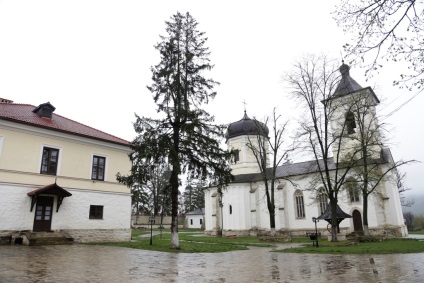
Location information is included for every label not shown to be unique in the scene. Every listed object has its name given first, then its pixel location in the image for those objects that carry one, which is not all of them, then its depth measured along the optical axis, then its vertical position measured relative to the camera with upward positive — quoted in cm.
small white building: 7275 +108
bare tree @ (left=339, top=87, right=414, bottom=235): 2550 +622
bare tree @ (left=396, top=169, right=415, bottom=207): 4111 +377
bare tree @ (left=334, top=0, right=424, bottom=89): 602 +384
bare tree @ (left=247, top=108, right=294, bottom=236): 3025 +648
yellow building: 1806 +311
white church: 2953 +197
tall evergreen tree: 1688 +552
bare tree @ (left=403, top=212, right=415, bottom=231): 5418 -32
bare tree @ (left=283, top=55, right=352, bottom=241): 2378 +807
